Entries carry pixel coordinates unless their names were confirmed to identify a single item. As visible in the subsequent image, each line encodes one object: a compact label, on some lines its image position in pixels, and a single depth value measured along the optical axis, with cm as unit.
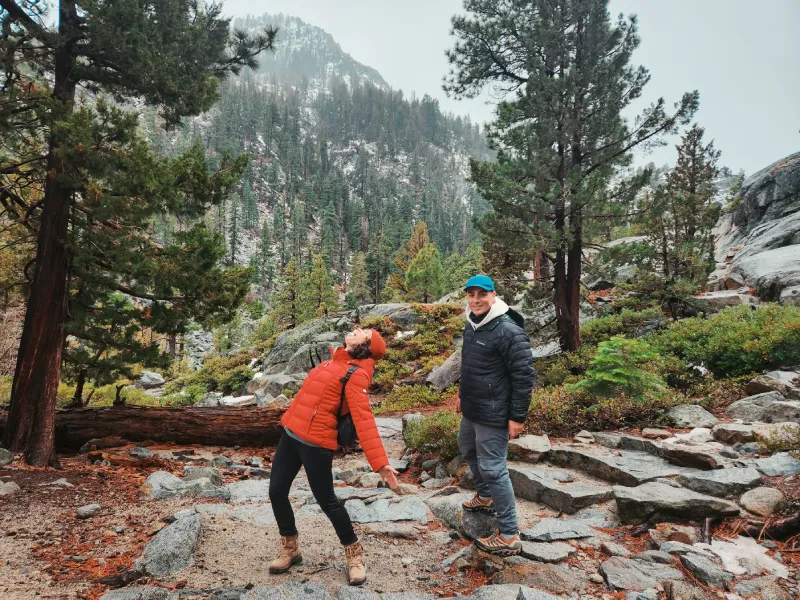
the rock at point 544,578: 298
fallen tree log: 754
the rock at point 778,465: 426
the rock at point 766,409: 597
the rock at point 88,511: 452
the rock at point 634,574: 295
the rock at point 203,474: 600
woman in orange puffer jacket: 312
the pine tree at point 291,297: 3500
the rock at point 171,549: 331
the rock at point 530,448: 579
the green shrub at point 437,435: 647
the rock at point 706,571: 286
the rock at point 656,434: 600
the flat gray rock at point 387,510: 452
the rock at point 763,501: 364
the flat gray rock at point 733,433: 535
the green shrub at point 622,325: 1356
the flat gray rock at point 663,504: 369
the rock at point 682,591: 267
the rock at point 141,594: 285
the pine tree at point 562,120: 1117
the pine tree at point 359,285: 4756
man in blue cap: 348
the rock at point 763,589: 271
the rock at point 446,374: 1352
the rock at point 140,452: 716
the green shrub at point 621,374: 710
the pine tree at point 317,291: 3572
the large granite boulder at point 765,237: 1377
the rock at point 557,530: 381
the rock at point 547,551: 340
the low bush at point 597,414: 673
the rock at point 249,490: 533
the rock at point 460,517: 390
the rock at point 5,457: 583
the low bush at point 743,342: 823
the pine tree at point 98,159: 570
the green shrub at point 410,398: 1282
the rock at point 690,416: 631
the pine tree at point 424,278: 3528
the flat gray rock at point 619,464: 472
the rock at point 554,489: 453
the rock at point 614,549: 343
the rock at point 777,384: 683
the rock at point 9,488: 486
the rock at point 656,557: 319
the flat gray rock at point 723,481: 402
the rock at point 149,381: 2597
